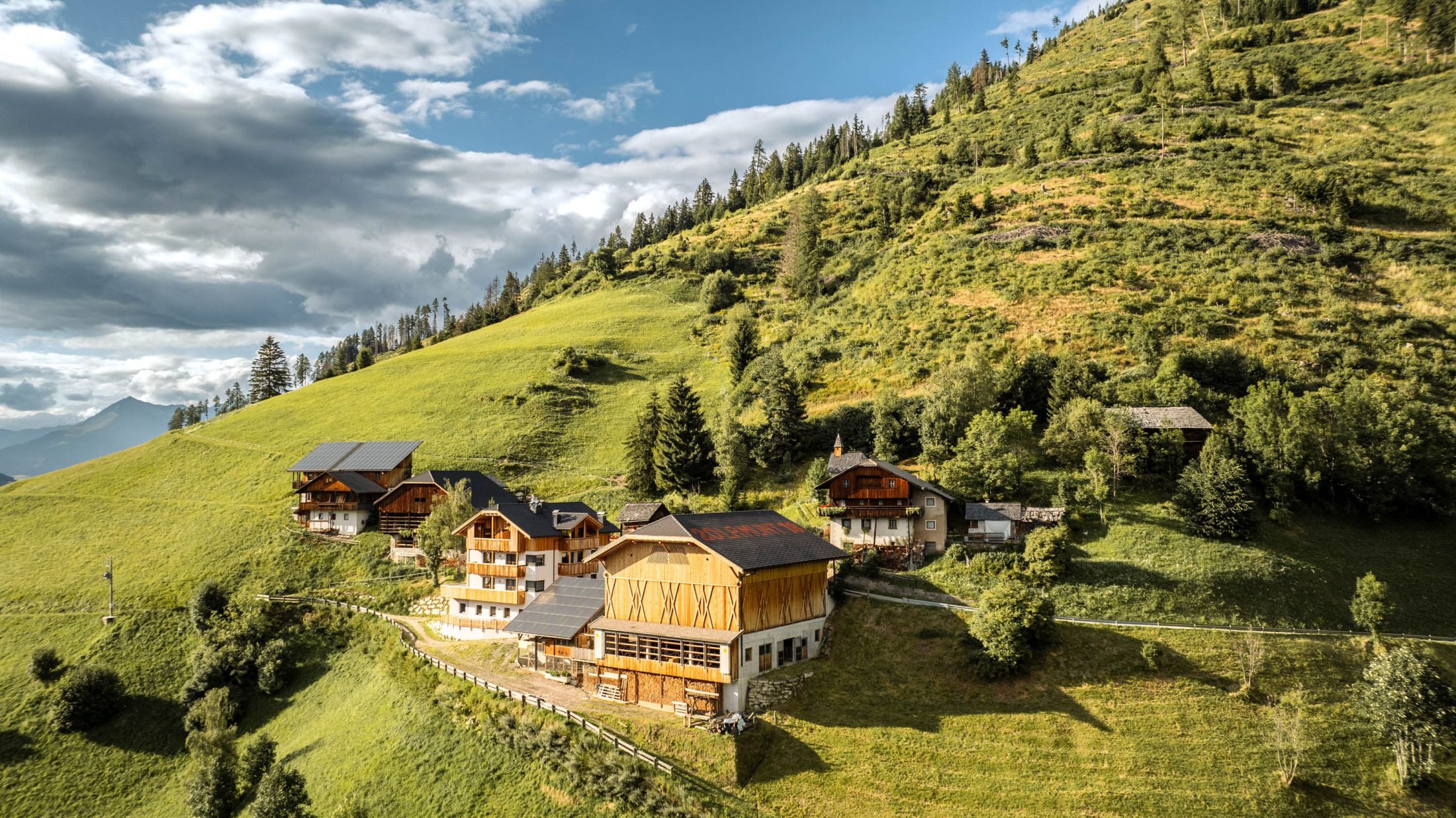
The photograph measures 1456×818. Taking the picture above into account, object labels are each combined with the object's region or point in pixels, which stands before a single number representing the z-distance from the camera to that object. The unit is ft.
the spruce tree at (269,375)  473.26
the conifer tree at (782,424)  238.89
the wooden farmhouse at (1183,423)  187.93
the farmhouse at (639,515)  199.11
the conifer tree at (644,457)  249.14
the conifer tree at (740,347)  325.62
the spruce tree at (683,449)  242.78
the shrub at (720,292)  465.06
